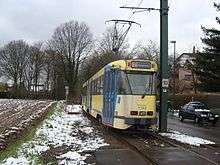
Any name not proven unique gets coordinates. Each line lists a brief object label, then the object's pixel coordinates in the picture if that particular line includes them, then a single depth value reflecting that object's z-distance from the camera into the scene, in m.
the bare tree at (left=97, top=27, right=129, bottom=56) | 49.82
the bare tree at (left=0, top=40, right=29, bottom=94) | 65.09
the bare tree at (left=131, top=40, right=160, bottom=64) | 53.82
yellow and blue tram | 12.23
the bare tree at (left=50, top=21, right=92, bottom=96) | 59.21
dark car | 21.25
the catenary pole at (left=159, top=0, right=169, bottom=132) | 13.83
